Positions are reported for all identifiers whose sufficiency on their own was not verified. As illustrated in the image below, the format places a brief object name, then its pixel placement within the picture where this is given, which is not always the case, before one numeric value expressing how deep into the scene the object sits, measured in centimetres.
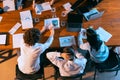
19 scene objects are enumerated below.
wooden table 329
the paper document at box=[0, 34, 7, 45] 322
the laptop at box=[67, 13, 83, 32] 331
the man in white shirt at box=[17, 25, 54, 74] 287
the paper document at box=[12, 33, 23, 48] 320
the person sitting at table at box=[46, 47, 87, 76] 285
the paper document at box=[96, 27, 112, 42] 331
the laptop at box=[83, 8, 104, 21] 348
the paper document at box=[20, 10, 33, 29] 337
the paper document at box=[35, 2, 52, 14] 351
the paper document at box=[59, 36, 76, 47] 326
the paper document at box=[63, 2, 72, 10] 356
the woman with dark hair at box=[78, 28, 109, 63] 301
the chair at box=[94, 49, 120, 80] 335
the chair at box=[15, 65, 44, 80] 322
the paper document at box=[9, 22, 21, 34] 331
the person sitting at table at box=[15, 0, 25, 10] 352
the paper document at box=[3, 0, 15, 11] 352
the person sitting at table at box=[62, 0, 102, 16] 350
